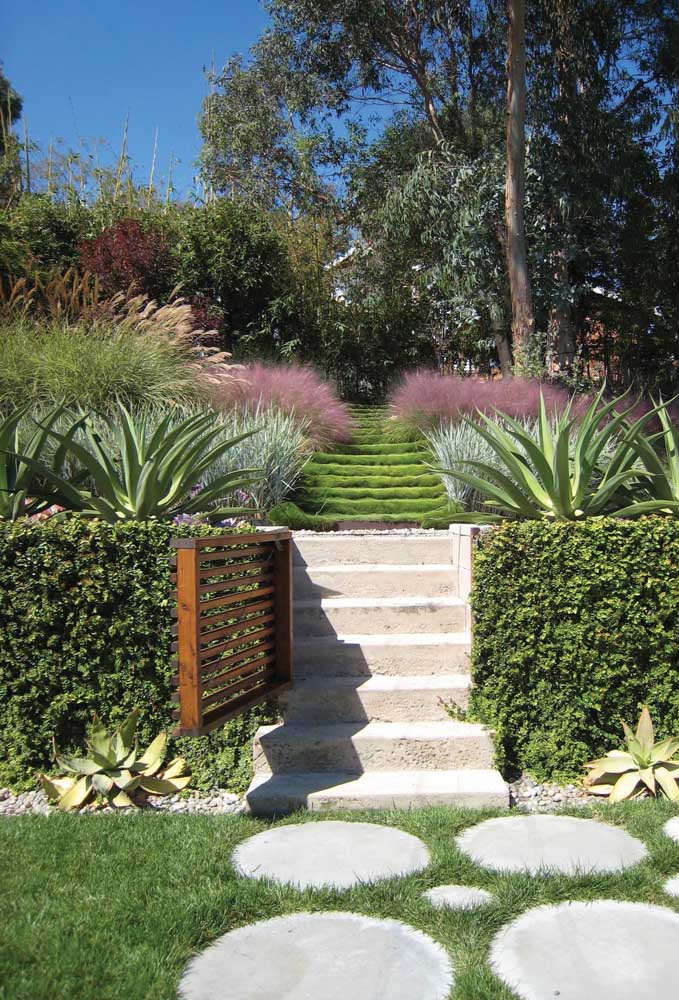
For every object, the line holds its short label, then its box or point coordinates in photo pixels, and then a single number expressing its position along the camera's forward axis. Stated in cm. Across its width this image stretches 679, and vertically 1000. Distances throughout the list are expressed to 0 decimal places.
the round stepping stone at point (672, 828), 333
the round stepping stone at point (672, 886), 282
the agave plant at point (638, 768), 387
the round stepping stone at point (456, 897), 275
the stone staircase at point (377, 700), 383
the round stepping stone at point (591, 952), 225
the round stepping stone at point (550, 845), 306
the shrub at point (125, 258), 1259
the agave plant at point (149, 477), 449
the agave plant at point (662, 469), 468
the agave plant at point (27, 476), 454
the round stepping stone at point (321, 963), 225
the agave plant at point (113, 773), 381
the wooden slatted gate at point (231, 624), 352
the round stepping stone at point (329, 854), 298
